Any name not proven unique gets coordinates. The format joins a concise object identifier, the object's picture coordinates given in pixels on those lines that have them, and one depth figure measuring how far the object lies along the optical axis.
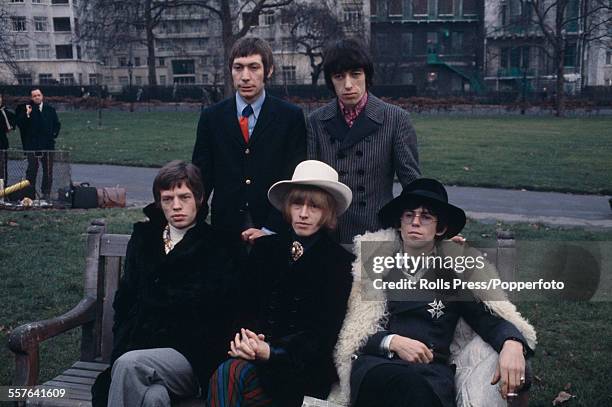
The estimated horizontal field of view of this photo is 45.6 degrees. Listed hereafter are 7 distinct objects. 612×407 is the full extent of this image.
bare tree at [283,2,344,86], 36.81
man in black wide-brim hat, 3.45
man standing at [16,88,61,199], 15.02
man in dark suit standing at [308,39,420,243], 4.40
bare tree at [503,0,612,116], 40.29
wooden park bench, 3.68
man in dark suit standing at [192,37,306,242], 4.46
